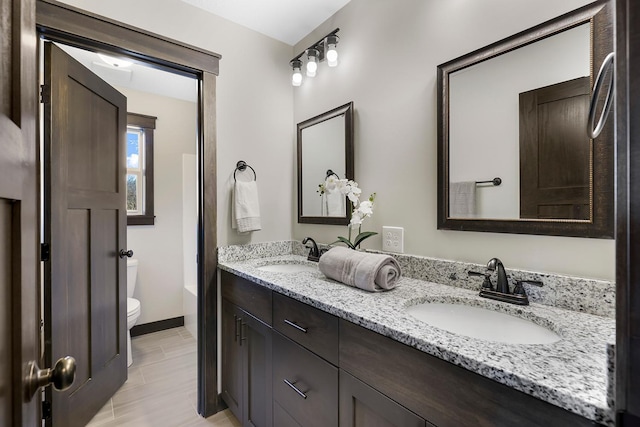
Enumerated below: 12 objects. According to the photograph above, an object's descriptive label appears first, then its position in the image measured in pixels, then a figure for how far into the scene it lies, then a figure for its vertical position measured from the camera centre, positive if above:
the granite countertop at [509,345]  0.53 -0.31
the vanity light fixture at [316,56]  1.75 +1.00
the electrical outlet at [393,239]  1.46 -0.14
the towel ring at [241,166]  1.91 +0.30
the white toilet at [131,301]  2.26 -0.73
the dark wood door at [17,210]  0.42 +0.00
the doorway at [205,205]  1.71 +0.04
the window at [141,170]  2.82 +0.41
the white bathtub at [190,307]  2.71 -0.91
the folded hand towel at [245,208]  1.83 +0.03
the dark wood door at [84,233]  1.44 -0.12
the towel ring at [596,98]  0.55 +0.23
